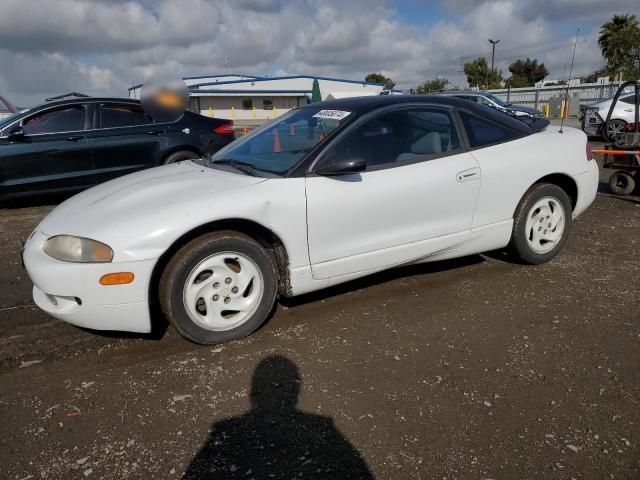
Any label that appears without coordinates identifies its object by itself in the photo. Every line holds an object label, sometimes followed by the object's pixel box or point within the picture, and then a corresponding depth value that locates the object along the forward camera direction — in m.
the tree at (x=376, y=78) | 94.69
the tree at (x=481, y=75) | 68.38
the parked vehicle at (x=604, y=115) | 14.01
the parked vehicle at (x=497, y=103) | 18.47
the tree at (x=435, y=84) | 76.56
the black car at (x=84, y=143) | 6.66
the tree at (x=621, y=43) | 43.11
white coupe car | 2.83
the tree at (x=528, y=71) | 77.38
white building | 49.28
